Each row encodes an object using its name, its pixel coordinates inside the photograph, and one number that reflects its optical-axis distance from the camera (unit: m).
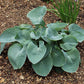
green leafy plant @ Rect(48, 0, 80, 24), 2.67
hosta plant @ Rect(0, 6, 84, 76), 2.05
